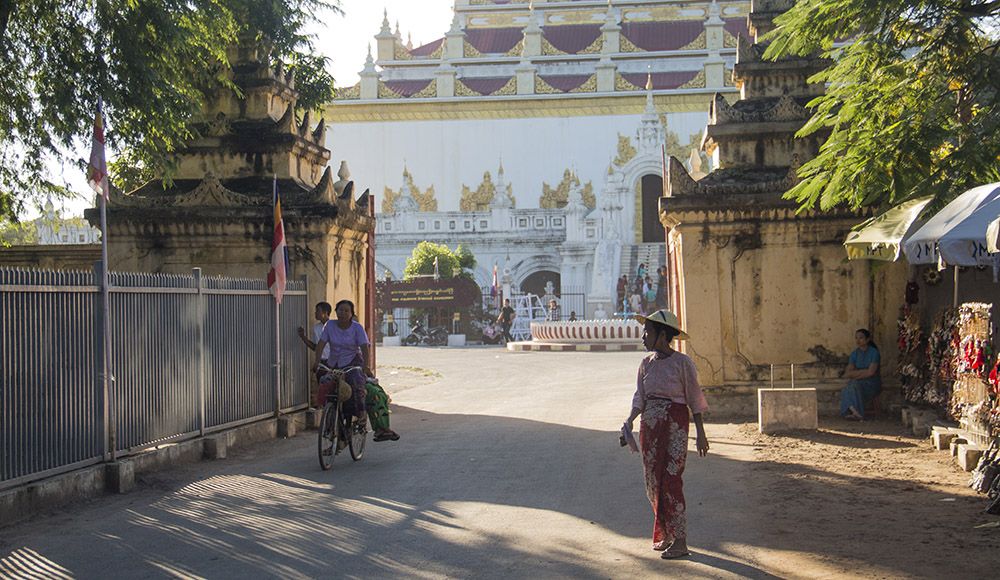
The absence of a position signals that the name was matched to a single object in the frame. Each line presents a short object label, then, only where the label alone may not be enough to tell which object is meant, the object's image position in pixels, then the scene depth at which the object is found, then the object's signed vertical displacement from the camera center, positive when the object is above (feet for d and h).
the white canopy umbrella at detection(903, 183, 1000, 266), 29.19 +1.30
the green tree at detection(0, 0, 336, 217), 41.68 +8.06
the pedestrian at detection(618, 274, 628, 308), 136.05 -0.15
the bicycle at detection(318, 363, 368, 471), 33.37 -4.04
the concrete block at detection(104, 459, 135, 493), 30.06 -4.70
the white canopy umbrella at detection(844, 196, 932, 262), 36.68 +1.62
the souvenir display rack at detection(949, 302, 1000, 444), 30.81 -2.51
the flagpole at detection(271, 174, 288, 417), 43.29 -2.65
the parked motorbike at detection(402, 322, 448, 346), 127.34 -5.19
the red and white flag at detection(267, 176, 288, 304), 42.93 +0.97
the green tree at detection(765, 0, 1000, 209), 37.11 +6.14
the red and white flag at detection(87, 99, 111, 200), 32.17 +3.52
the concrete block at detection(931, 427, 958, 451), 34.22 -4.54
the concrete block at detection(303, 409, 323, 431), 45.88 -4.96
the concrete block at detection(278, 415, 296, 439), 43.11 -5.00
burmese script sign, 123.85 -0.47
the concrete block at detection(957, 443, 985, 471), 30.55 -4.52
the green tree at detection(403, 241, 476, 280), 129.59 +2.98
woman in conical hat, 22.03 -2.51
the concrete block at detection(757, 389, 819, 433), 39.45 -4.17
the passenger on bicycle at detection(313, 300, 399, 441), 34.88 -1.70
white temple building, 166.40 +26.84
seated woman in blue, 43.14 -3.50
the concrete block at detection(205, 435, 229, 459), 36.52 -4.83
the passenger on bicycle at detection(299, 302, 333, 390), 40.99 -0.83
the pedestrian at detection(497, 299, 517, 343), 126.72 -3.36
